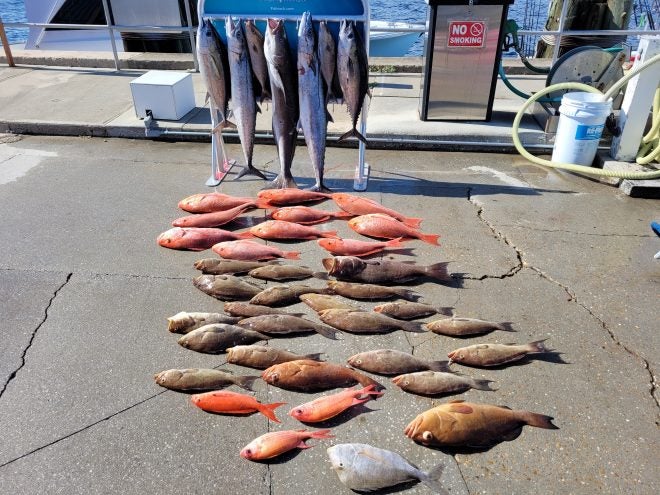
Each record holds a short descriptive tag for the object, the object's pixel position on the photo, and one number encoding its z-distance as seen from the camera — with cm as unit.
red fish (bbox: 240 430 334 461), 290
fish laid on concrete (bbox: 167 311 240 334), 380
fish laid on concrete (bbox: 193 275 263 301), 419
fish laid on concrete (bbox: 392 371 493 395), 331
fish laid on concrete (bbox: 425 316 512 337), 379
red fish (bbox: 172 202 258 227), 513
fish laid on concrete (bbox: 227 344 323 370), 350
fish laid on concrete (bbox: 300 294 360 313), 404
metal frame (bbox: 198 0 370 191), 539
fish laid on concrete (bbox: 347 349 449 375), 346
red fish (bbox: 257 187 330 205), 560
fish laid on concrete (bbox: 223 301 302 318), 394
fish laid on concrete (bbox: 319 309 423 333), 384
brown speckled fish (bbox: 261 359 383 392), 333
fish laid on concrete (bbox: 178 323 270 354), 363
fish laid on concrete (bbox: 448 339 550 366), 352
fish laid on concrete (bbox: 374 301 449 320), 398
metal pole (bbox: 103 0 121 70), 1016
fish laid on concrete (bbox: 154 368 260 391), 334
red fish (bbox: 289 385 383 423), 312
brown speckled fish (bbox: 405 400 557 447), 295
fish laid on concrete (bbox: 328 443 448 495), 274
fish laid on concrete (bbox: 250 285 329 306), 408
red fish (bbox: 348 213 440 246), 493
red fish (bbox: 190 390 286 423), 318
